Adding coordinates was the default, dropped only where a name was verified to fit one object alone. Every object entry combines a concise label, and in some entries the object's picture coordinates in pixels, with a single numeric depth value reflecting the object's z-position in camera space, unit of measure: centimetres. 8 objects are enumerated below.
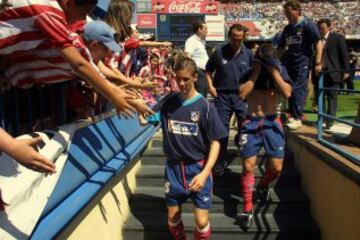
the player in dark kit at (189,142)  385
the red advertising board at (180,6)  3325
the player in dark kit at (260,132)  469
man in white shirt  766
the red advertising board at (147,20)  3384
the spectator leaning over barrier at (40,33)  198
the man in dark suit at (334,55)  760
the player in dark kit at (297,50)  596
